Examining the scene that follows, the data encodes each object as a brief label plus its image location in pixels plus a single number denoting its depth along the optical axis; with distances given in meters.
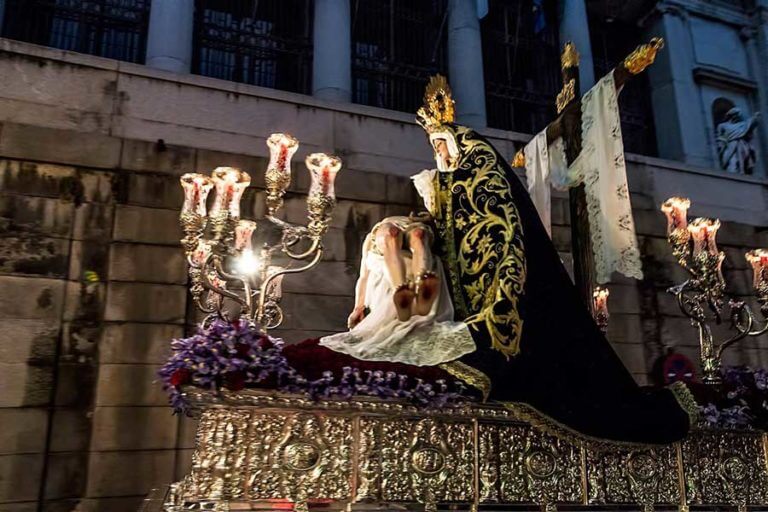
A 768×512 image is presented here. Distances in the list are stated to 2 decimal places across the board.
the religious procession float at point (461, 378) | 3.77
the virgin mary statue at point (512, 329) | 4.19
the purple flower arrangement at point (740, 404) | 4.72
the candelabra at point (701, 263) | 6.33
